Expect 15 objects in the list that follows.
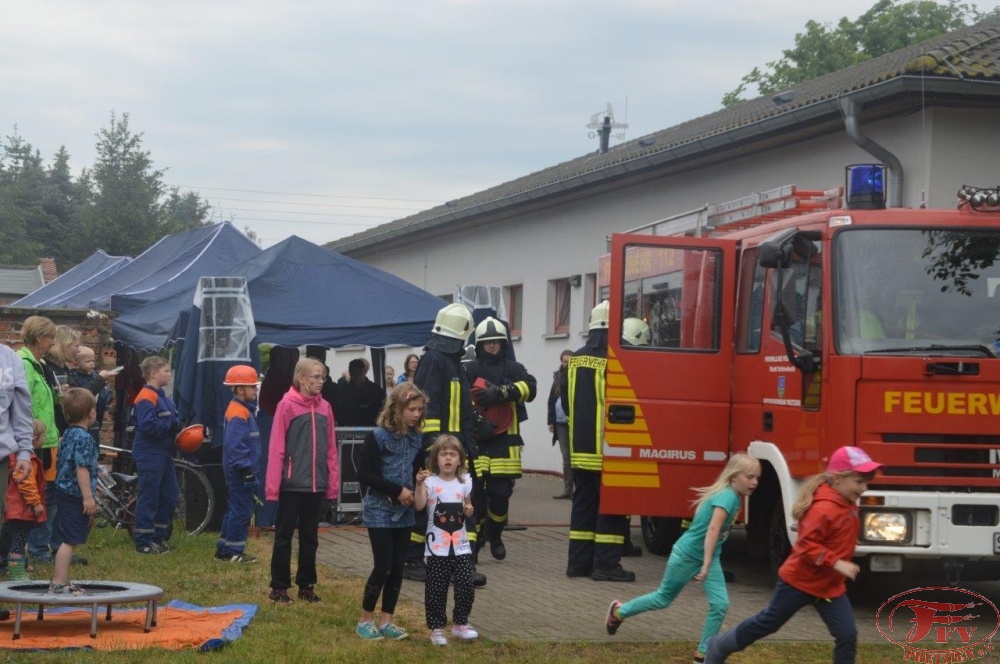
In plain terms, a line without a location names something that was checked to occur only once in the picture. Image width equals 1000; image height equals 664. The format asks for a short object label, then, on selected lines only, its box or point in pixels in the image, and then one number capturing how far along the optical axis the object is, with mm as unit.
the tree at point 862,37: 45688
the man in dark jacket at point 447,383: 10164
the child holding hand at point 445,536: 8250
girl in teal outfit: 7621
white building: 15430
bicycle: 13414
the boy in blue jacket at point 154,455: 12508
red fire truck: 9078
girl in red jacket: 6820
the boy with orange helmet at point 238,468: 11914
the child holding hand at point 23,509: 9406
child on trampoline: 9789
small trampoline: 7922
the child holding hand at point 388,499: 8352
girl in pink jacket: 9562
